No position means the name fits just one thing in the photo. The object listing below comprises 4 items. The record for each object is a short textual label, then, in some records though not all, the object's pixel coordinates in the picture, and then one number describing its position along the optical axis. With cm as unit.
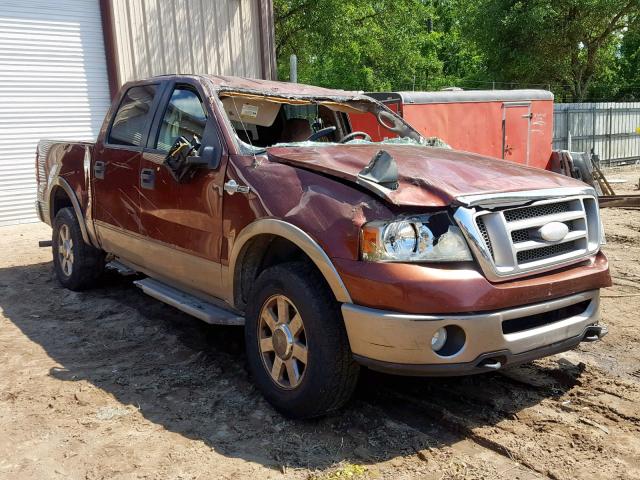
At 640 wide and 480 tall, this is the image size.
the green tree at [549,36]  2338
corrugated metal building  1105
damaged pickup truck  302
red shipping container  1085
